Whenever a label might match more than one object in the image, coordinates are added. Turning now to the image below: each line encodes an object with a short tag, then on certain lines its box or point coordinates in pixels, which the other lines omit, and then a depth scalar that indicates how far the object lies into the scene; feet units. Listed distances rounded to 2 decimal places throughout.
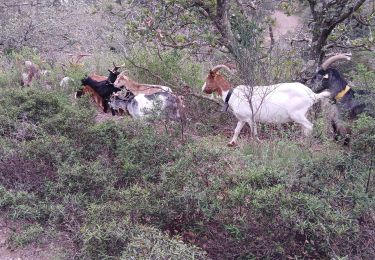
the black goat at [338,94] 19.35
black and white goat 19.25
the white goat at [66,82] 26.12
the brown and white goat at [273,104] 20.79
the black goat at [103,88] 25.17
